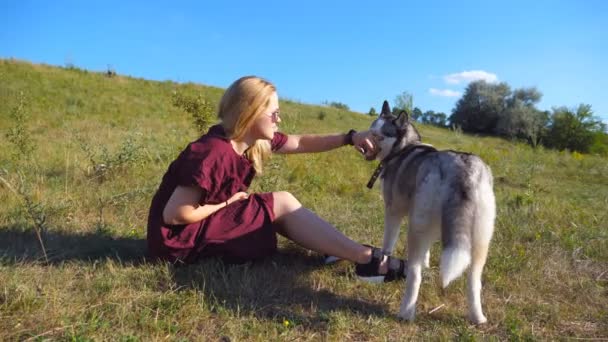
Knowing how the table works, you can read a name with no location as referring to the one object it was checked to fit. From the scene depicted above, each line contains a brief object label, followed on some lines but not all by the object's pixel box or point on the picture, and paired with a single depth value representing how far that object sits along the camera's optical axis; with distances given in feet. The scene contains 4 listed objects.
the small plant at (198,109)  19.02
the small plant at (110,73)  56.46
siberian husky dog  7.53
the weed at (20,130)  15.45
